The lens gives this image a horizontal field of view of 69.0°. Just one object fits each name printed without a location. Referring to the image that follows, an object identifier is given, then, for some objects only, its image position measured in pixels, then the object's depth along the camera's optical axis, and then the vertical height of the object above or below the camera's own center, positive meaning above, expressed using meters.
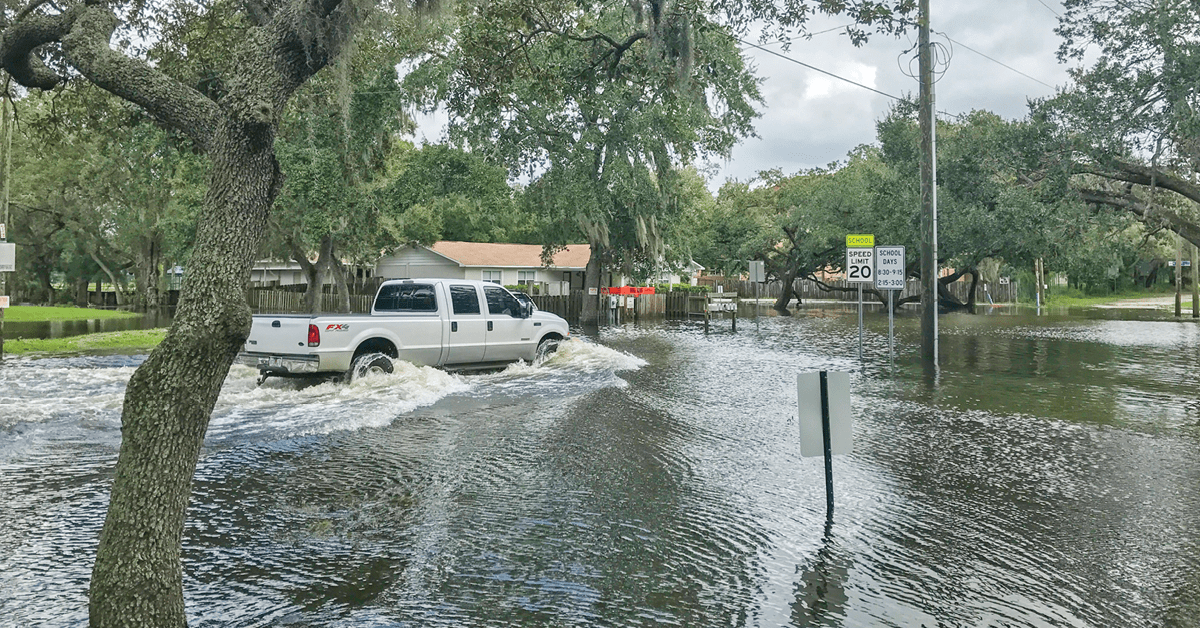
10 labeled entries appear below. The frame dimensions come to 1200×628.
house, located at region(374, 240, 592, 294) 49.44 +2.04
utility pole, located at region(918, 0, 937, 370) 17.09 +2.05
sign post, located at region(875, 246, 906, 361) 17.56 +0.56
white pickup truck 13.38 -0.55
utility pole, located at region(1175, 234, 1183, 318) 40.73 +0.76
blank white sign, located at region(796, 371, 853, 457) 6.84 -0.94
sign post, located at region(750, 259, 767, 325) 30.49 +0.91
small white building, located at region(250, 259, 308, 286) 59.59 +2.04
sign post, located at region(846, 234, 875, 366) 18.39 +0.68
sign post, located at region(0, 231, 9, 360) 18.36 +1.04
